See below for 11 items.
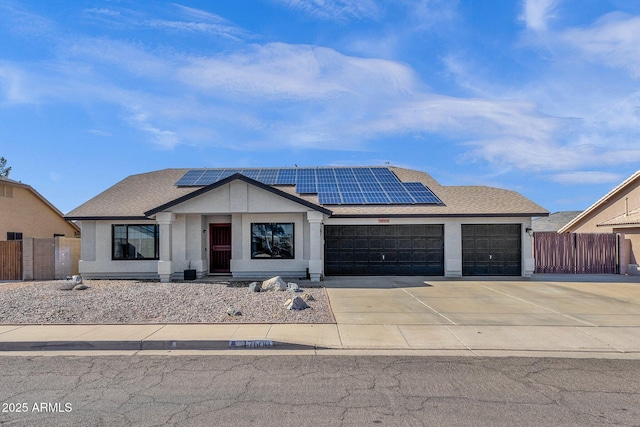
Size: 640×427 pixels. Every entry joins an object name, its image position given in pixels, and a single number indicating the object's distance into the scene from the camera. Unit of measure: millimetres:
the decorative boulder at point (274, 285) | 13562
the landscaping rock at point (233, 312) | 10048
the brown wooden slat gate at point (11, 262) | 18406
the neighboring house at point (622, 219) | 19953
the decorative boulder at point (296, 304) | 10633
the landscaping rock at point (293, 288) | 13312
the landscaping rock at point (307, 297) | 12007
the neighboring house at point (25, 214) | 23969
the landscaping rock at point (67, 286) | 14016
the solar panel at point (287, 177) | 20719
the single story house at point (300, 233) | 16500
